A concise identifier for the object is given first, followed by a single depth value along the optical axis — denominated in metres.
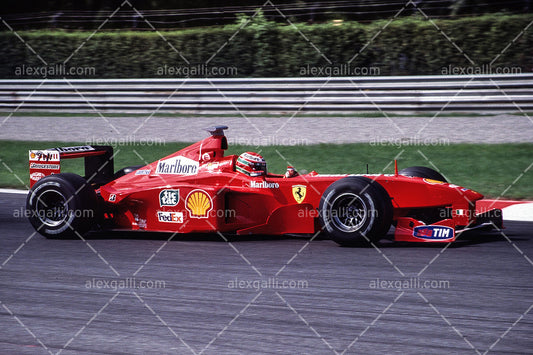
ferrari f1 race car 14.10
